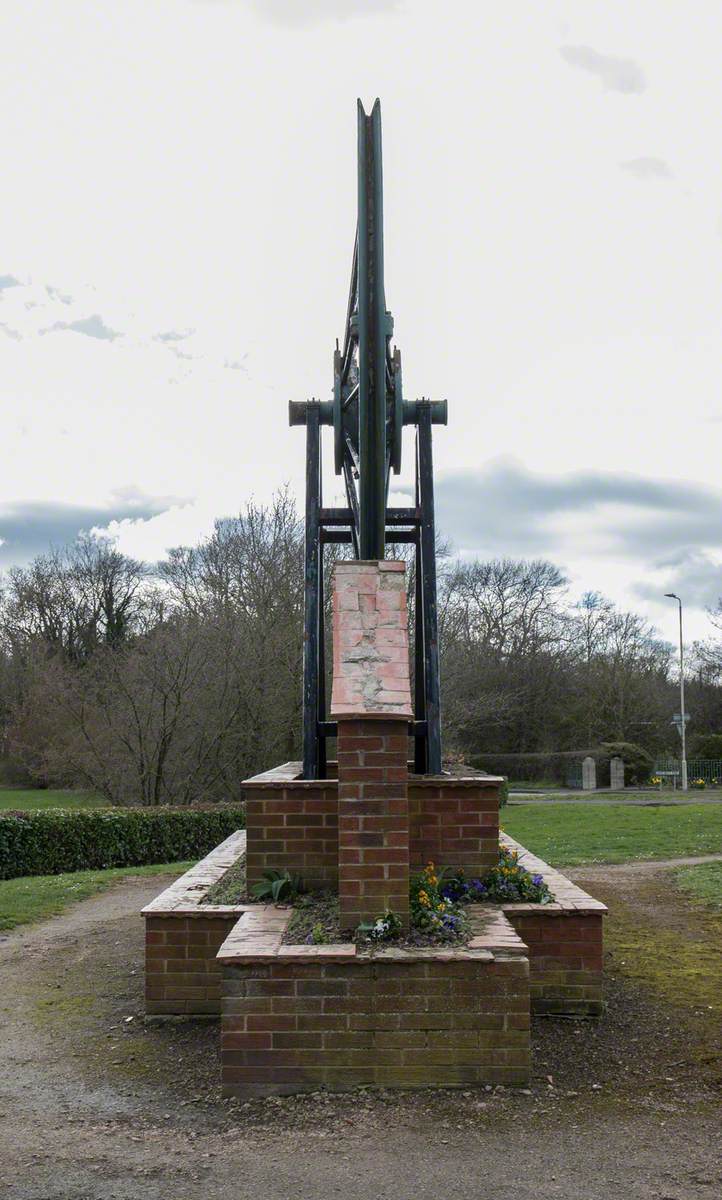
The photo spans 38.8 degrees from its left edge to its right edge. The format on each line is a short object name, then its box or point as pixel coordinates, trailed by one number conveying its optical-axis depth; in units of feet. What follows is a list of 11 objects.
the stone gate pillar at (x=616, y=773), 107.65
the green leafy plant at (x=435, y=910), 15.79
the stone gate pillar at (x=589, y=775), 107.34
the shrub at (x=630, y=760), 109.81
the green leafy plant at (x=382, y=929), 15.40
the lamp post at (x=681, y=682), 101.74
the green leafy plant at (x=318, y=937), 15.28
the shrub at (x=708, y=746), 117.19
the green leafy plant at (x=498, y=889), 18.56
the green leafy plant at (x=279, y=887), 18.38
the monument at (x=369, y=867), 14.32
